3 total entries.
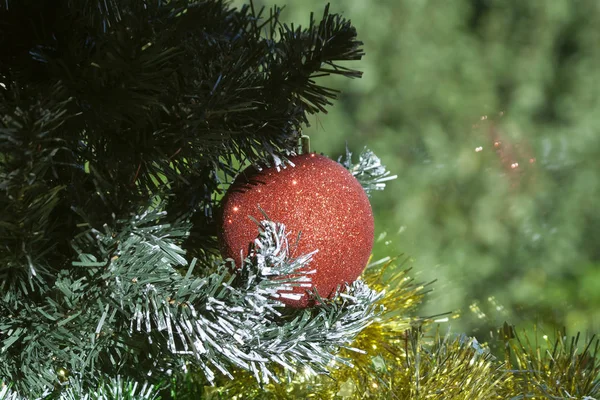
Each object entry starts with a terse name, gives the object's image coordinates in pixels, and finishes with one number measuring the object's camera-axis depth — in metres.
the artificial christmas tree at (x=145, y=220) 0.78
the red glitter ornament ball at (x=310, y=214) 0.82
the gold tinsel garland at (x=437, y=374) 0.83
